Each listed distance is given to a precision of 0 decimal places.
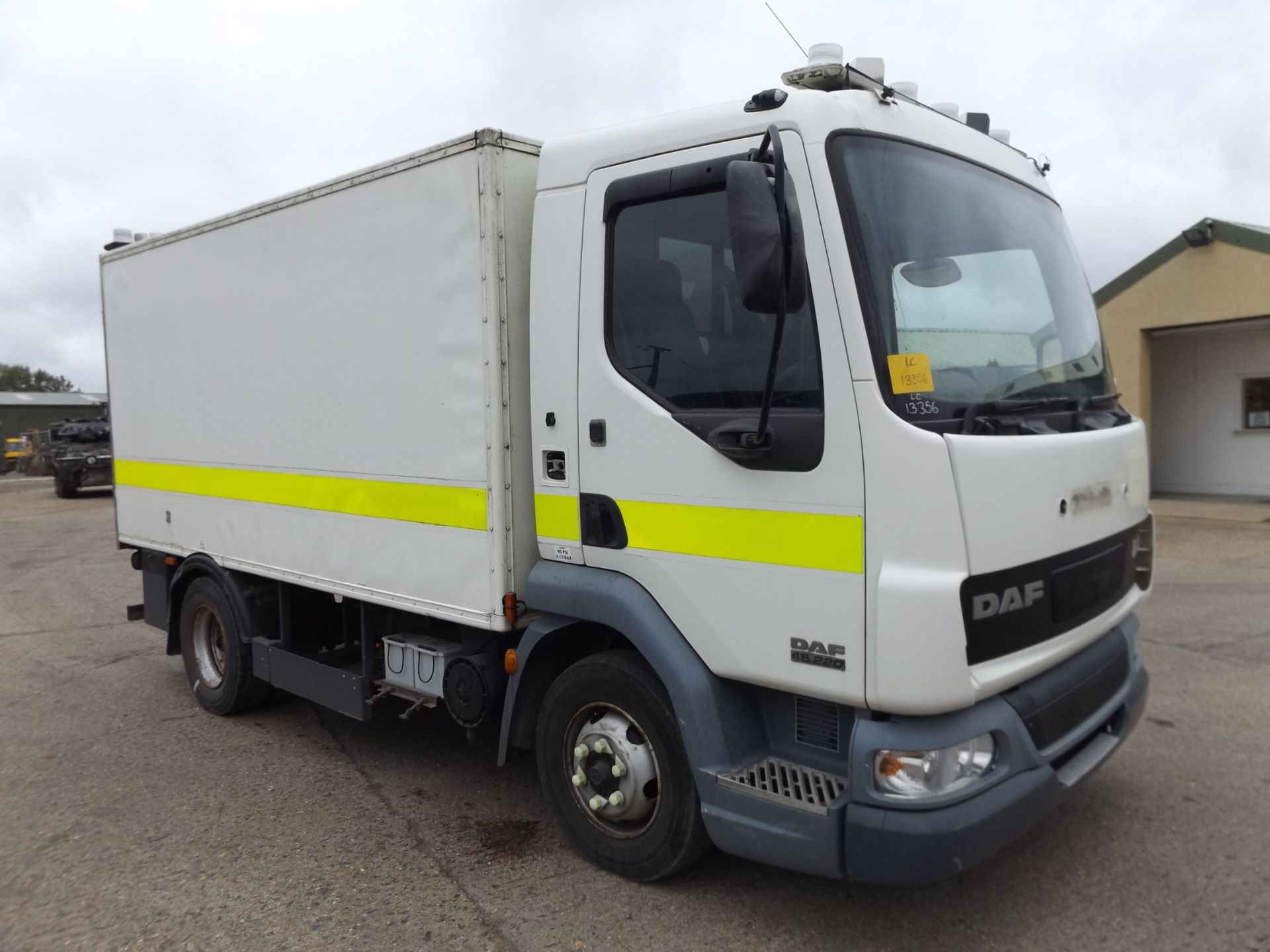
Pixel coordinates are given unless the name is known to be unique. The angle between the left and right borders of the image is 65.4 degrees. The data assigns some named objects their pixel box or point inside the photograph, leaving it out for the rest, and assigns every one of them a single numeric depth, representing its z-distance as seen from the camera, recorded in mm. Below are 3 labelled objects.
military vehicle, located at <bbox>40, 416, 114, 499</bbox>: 23094
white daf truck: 2941
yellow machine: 35312
